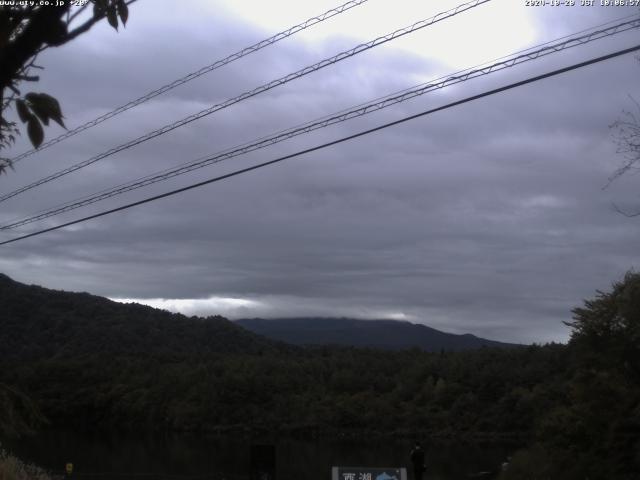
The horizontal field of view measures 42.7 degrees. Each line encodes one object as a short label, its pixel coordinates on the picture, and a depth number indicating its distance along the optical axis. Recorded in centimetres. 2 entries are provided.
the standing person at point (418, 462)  2312
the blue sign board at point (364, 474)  1386
